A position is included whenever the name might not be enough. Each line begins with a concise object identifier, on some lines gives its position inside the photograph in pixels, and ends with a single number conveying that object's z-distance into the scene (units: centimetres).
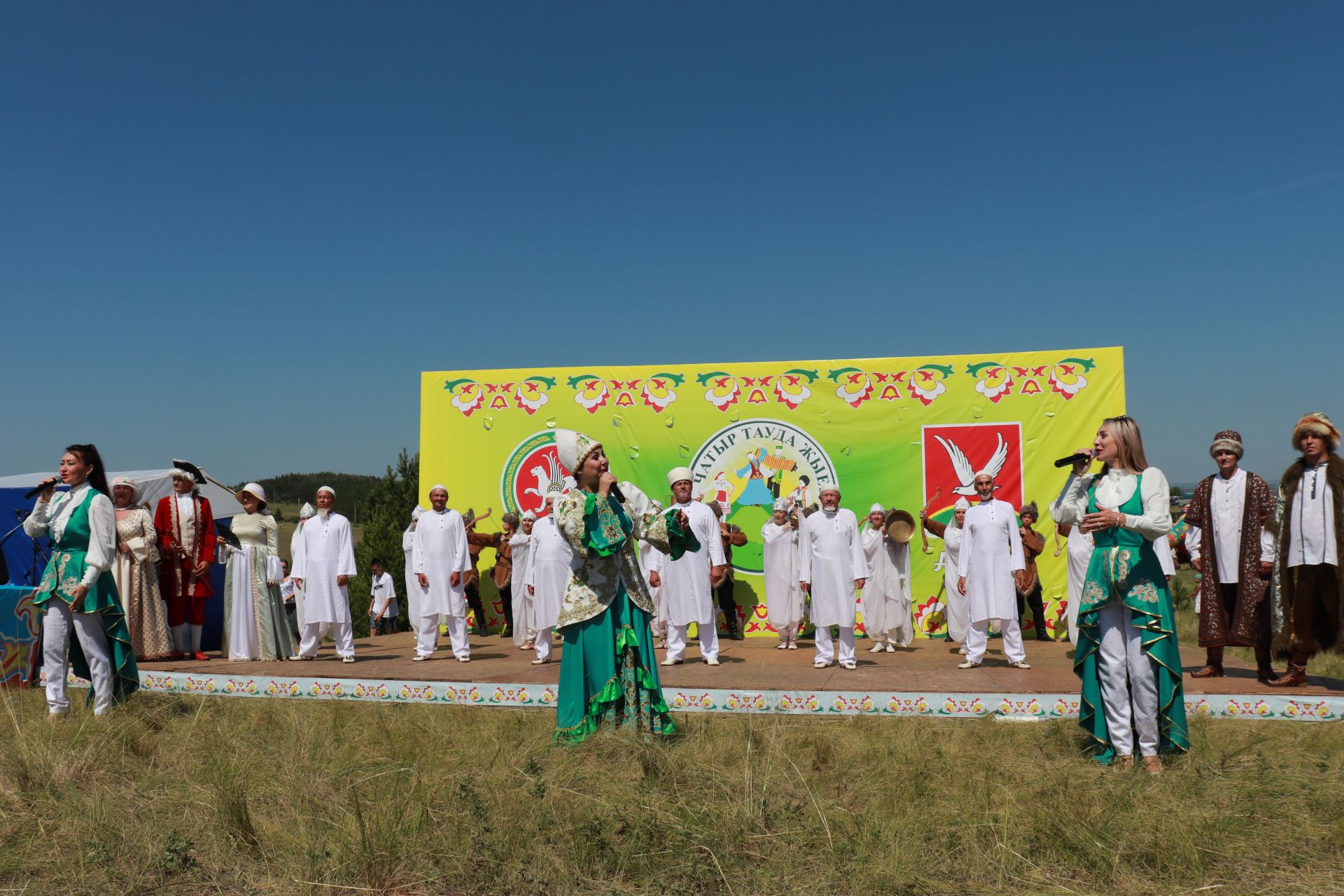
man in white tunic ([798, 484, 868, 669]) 782
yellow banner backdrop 1018
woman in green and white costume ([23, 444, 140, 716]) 540
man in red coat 869
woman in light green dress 852
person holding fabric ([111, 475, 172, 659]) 845
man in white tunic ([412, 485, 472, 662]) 836
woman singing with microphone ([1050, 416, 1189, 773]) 425
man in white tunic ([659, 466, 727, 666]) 812
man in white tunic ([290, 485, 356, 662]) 846
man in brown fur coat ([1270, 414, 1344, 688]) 617
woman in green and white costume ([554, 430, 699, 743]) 465
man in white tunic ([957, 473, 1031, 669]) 754
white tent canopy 1276
